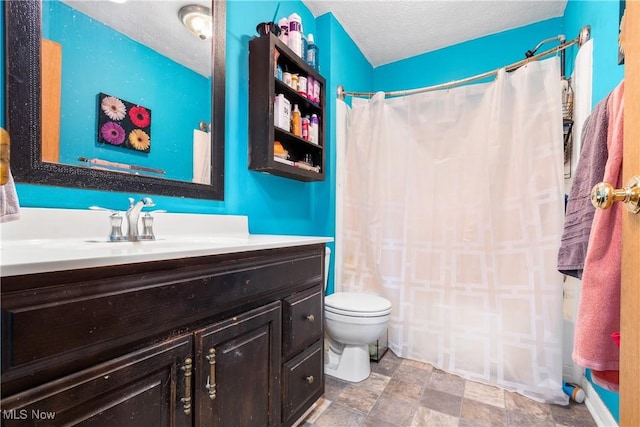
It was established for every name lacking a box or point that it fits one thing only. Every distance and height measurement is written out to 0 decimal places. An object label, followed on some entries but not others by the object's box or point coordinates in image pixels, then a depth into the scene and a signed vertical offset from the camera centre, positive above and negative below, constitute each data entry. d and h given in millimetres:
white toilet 1554 -667
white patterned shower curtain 1556 -69
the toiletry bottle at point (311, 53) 1787 +1005
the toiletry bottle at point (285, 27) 1657 +1082
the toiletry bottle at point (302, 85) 1704 +761
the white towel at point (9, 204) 634 +10
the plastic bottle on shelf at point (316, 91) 1820 +776
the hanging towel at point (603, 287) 702 -188
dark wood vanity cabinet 500 -320
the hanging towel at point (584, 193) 869 +70
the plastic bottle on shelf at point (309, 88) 1771 +771
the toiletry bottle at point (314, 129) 1826 +533
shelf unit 1488 +614
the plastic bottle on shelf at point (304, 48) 1736 +1009
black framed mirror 816 +242
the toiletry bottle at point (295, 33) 1659 +1042
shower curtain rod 1445 +884
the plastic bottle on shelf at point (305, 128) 1780 +524
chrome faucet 987 -34
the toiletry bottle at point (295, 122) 1709 +539
